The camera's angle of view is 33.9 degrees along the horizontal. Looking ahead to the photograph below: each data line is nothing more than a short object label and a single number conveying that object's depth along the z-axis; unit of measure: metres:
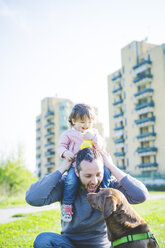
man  2.85
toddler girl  3.03
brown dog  2.62
